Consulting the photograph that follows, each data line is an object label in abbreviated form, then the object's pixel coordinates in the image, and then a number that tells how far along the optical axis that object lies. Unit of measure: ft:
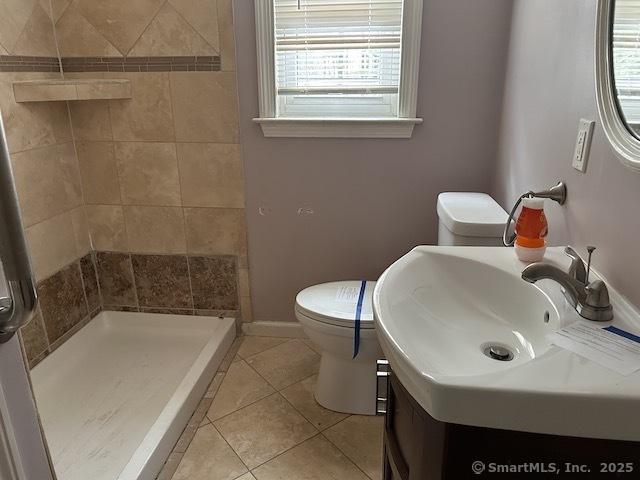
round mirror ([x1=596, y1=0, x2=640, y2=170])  3.18
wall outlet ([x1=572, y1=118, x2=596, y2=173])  3.72
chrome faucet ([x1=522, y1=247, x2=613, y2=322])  3.07
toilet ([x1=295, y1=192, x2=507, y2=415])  5.32
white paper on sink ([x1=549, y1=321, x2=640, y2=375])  2.57
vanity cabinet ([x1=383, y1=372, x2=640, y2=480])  2.55
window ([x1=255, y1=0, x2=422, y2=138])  6.50
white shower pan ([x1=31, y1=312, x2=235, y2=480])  5.57
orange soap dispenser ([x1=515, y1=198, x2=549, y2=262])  3.90
